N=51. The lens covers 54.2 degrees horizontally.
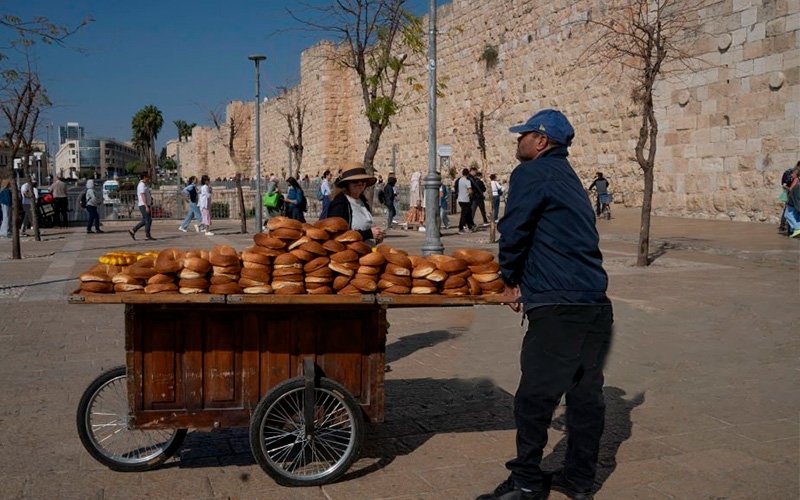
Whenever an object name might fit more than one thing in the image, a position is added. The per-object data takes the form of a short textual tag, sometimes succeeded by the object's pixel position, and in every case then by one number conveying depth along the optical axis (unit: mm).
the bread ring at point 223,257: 3996
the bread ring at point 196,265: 3939
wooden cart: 4055
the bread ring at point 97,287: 3854
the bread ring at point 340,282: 4035
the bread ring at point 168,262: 3914
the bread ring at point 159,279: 3887
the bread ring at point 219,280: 3965
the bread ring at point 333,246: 4184
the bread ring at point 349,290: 4023
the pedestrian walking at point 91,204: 21859
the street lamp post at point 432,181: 13688
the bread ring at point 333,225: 4372
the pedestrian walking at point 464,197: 20500
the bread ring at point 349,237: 4282
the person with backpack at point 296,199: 16953
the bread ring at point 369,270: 4070
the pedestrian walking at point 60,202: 23912
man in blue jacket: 3648
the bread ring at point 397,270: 4070
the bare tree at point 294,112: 40569
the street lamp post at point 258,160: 21547
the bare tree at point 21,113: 17047
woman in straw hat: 5801
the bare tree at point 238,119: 58969
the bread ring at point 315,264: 4027
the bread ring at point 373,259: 4090
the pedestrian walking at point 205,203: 21859
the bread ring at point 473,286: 4117
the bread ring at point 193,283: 3920
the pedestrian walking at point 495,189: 22795
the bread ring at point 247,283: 3971
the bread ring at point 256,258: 4055
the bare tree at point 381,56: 16419
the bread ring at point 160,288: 3861
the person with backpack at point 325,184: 23152
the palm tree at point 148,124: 96438
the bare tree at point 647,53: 12492
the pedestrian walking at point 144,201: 19391
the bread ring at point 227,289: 3943
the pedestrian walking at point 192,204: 22092
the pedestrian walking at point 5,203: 20248
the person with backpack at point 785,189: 15875
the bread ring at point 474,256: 4230
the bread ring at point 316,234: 4250
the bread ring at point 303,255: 4074
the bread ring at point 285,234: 4211
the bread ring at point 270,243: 4152
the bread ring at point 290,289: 3975
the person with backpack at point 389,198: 23281
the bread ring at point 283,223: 4270
